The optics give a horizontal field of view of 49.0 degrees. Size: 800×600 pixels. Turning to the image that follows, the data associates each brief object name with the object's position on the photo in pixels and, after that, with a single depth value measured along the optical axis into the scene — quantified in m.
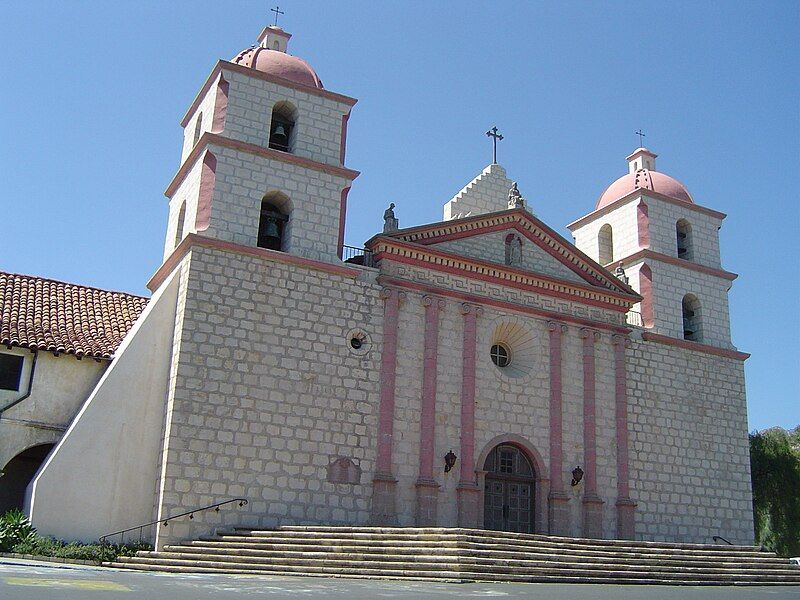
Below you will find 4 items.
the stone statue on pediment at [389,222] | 21.00
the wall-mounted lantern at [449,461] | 19.56
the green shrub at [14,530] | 16.00
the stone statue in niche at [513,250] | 22.30
